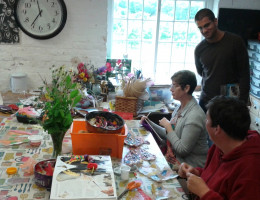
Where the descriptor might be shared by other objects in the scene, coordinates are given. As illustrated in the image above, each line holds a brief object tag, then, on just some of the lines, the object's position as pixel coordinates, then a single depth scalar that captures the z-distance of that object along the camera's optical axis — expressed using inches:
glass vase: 68.9
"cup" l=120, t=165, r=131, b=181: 64.8
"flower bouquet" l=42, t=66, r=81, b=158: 65.8
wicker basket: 109.4
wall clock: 128.3
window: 146.9
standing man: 102.8
